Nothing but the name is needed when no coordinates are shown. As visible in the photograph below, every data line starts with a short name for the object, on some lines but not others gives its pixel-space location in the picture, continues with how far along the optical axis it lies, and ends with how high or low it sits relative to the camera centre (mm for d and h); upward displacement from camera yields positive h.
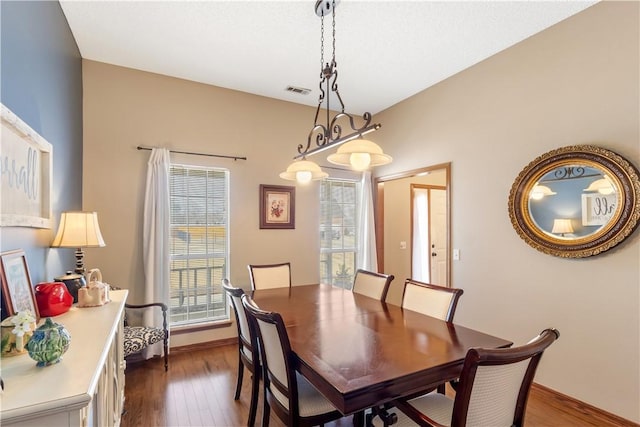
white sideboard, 899 -509
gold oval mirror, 2232 +136
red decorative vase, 1663 -407
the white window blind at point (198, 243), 3605 -258
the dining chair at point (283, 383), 1593 -879
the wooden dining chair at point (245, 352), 2180 -958
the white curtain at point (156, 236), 3303 -152
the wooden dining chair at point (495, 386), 1166 -659
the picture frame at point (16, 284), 1321 -272
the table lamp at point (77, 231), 2127 -65
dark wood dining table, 1310 -664
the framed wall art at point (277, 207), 4039 +176
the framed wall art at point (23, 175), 1390 +242
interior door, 5348 -258
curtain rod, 3412 +774
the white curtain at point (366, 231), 4578 -159
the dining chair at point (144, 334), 2773 -1030
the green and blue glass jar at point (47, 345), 1082 -421
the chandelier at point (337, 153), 2021 +455
